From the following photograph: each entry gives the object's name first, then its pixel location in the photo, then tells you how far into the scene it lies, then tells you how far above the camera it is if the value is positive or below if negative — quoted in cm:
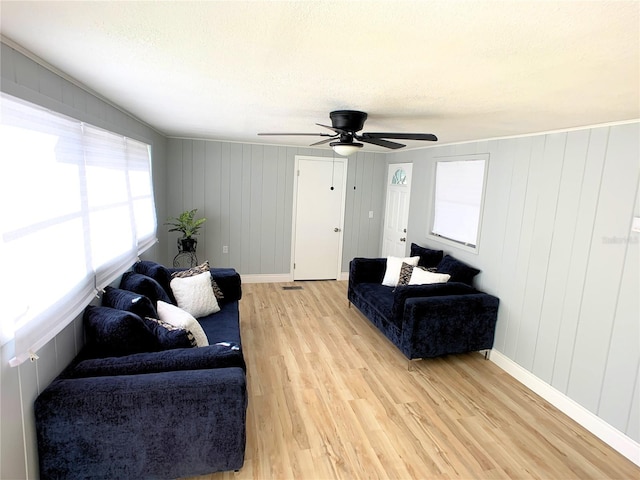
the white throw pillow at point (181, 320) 247 -95
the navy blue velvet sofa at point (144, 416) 177 -117
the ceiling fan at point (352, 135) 262 +42
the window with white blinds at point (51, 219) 154 -22
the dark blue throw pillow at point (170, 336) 223 -94
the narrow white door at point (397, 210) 546 -27
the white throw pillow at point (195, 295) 326 -100
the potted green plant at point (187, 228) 503 -63
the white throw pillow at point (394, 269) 441 -93
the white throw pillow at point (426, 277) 384 -88
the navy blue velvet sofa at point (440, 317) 333 -116
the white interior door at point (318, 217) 582 -45
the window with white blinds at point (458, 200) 398 -5
